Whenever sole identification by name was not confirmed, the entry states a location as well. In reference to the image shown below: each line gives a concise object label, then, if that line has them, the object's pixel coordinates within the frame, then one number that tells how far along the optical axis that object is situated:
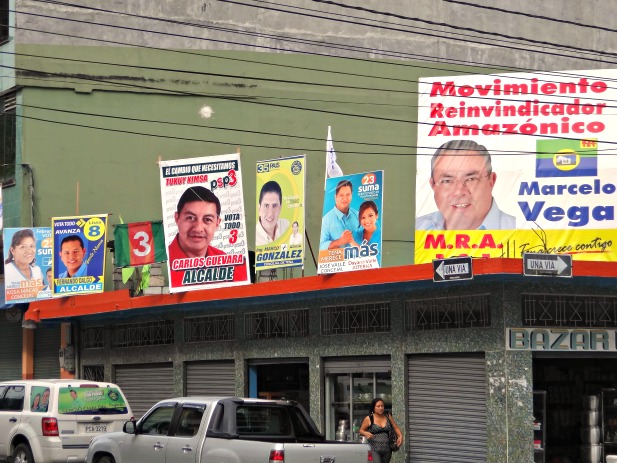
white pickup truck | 15.27
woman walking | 18.59
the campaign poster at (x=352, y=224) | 21.42
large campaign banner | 29.91
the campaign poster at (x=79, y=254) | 28.42
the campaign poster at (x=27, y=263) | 29.92
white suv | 20.38
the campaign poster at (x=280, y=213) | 23.44
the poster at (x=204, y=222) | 24.52
